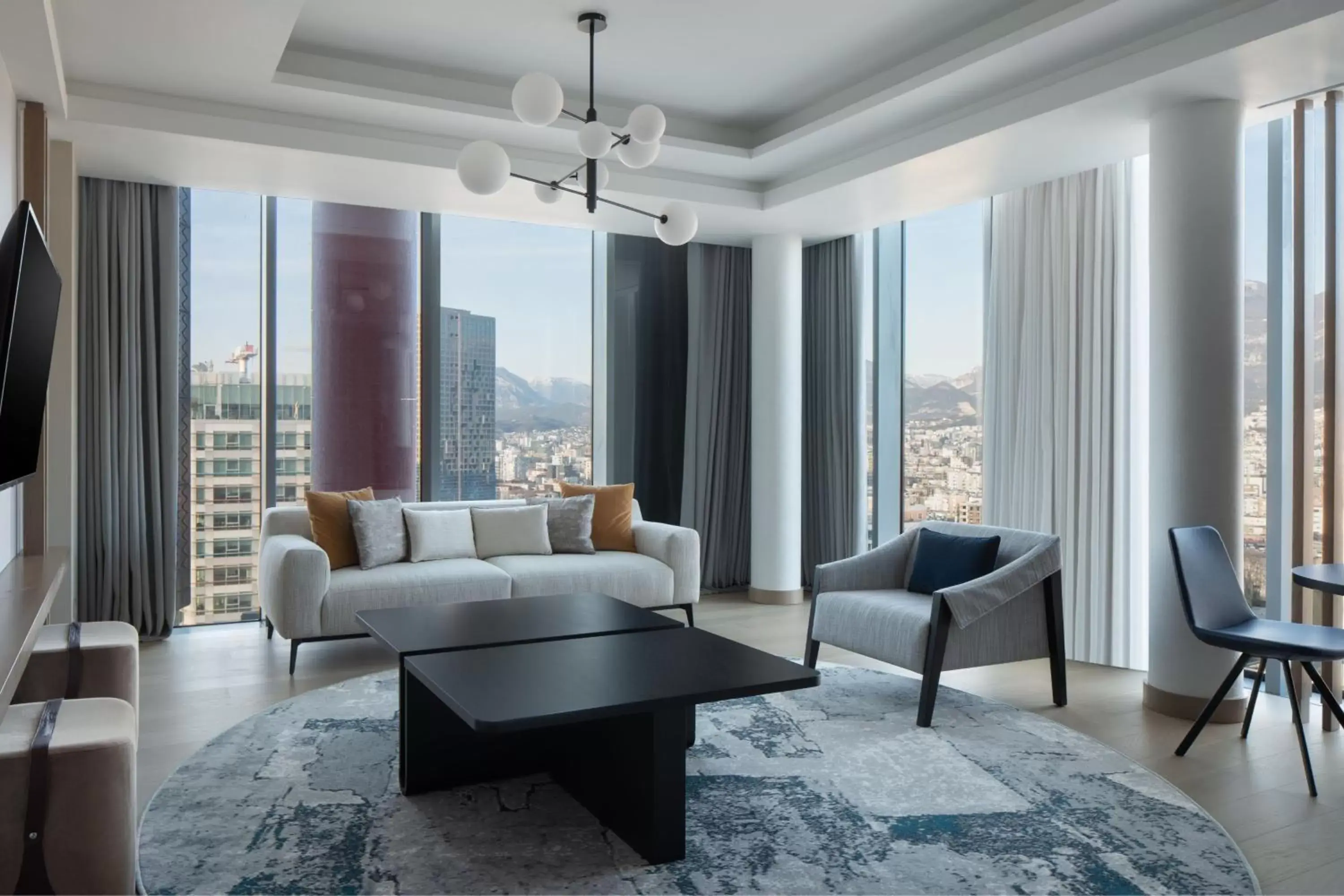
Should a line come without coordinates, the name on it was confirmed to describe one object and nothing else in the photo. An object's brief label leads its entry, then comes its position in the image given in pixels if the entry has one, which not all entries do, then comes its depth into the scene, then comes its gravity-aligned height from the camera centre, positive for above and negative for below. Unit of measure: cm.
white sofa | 441 -68
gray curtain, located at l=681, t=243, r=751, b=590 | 680 +22
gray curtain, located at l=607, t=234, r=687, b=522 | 670 +53
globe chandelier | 315 +105
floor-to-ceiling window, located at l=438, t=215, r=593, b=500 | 614 +55
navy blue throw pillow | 412 -51
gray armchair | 369 -71
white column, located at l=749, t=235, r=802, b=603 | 634 +22
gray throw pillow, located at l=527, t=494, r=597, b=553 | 543 -46
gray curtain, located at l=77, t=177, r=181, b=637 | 499 +20
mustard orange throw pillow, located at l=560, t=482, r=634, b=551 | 562 -43
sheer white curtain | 466 +29
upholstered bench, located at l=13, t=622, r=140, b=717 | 286 -68
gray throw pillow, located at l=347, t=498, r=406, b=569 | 482 -46
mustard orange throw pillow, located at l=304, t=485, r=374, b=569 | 483 -43
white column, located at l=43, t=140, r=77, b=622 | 427 +28
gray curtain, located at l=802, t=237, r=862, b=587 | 647 +29
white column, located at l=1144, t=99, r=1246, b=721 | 377 +37
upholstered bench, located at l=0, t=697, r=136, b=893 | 199 -78
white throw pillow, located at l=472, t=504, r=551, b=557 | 527 -49
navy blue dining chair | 307 -63
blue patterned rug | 242 -108
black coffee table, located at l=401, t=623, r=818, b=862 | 242 -66
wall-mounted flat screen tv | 240 +29
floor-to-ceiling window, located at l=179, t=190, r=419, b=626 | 548 +44
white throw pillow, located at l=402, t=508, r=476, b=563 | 502 -49
